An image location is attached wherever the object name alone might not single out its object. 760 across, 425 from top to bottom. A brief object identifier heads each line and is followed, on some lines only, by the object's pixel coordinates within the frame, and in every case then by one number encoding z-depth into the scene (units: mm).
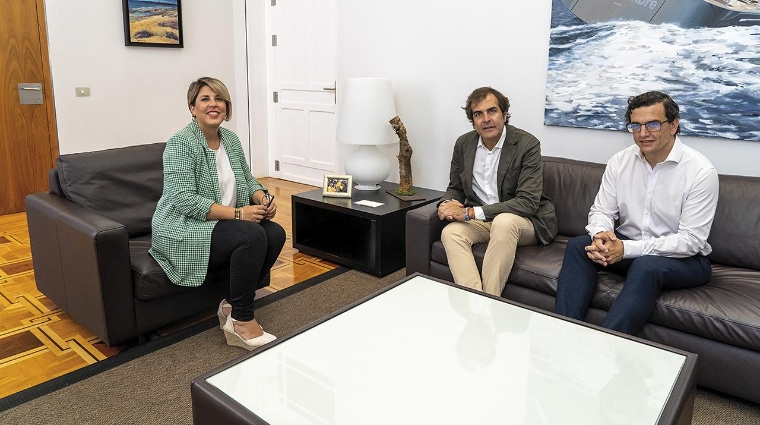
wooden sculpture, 3410
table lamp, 3445
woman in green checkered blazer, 2279
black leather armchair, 2199
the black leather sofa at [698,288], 1905
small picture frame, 3459
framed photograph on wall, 4637
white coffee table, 1349
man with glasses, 2070
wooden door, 4148
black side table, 3150
